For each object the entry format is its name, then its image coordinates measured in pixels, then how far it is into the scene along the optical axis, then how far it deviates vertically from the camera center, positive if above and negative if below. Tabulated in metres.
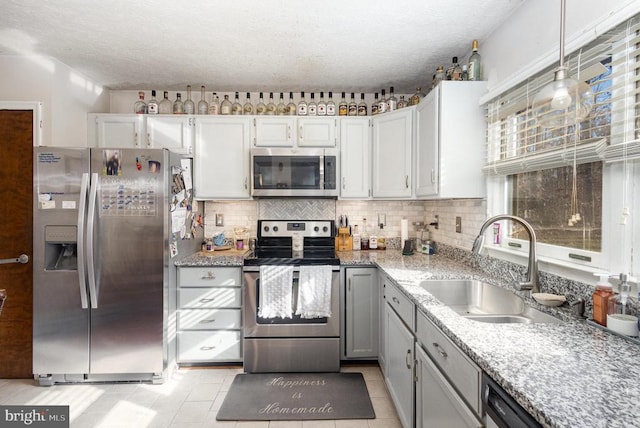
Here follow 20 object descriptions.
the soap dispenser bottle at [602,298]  1.22 -0.32
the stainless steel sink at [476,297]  1.70 -0.49
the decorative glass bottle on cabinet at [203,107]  3.09 +0.99
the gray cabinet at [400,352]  1.74 -0.84
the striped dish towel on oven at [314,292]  2.58 -0.63
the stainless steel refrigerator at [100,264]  2.38 -0.38
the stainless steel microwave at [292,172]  2.90 +0.36
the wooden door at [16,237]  2.52 -0.20
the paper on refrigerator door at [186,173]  2.84 +0.35
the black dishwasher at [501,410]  0.82 -0.53
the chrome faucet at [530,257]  1.57 -0.21
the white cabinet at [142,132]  2.96 +0.73
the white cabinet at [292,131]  3.03 +0.75
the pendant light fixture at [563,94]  1.03 +0.39
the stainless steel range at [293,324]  2.60 -0.89
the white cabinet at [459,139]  2.23 +0.50
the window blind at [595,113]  1.22 +0.43
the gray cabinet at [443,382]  1.09 -0.66
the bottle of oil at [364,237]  3.28 -0.25
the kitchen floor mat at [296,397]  2.13 -1.31
